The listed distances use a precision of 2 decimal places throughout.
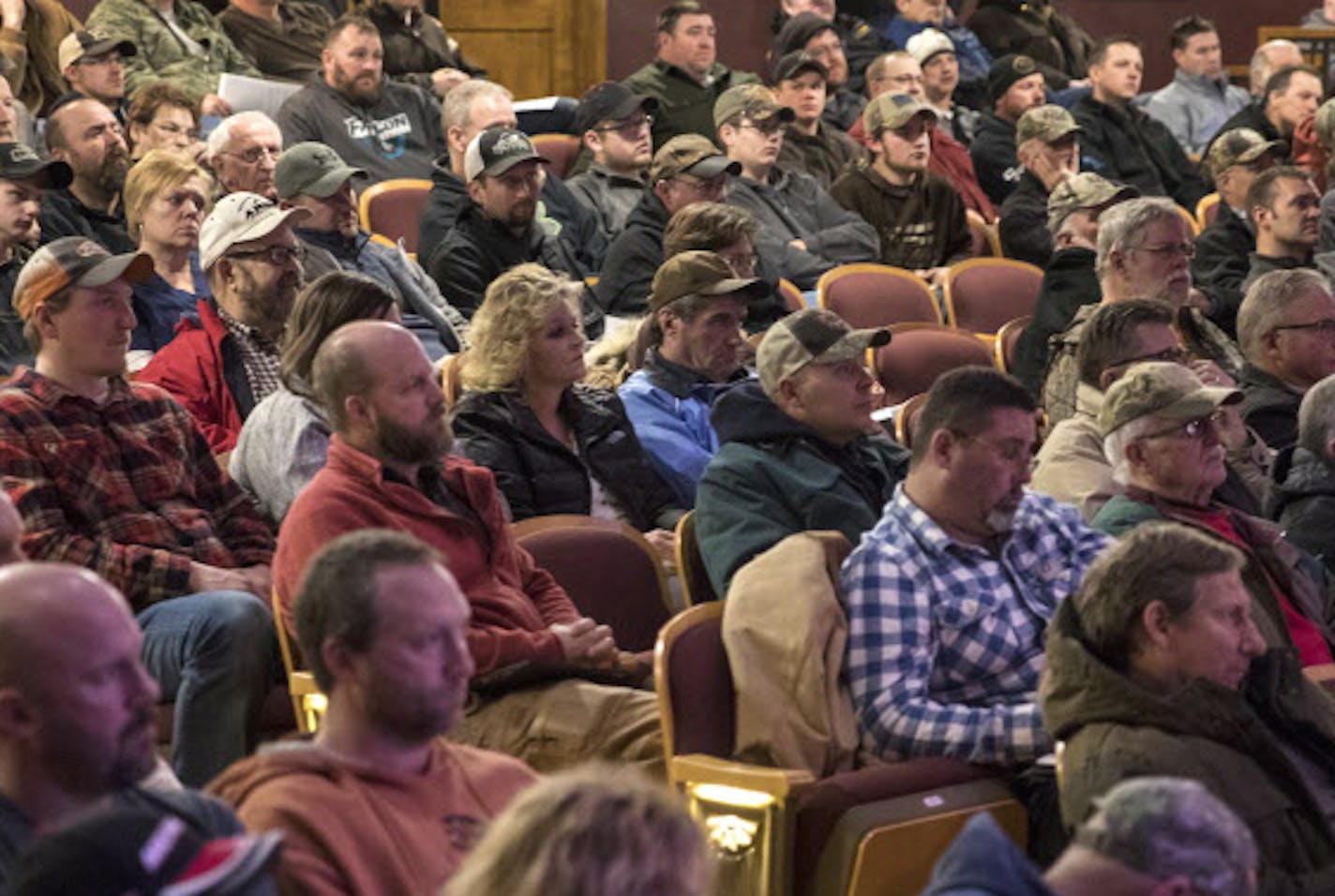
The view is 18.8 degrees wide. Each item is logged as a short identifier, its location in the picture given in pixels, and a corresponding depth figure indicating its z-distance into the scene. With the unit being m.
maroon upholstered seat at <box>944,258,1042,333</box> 10.73
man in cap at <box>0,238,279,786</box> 6.02
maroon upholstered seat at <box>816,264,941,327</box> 10.15
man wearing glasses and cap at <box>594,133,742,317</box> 10.30
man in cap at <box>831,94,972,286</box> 12.44
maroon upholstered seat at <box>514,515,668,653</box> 6.49
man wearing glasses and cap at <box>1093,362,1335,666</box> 6.50
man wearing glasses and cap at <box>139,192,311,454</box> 7.57
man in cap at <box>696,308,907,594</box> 6.40
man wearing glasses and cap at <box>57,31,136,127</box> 11.44
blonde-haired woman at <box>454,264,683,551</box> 7.18
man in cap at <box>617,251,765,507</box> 7.96
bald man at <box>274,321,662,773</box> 5.78
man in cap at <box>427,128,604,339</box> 9.96
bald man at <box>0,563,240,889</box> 3.62
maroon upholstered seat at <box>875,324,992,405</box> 9.19
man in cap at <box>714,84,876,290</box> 11.86
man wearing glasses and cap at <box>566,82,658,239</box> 11.85
